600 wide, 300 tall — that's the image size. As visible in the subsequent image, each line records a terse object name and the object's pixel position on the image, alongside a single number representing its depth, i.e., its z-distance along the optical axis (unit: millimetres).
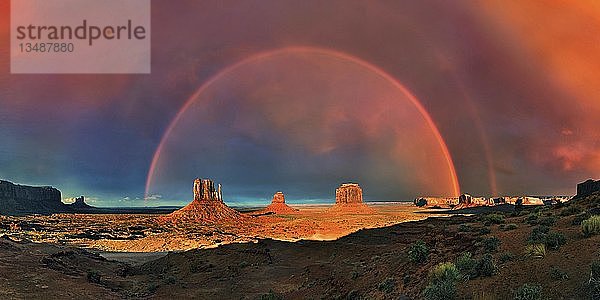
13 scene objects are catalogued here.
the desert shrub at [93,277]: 30294
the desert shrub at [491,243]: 14503
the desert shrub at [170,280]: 31155
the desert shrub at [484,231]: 18712
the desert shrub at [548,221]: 17188
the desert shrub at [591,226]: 12742
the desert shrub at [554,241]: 12613
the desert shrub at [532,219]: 19286
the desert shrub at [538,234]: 13617
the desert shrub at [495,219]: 24031
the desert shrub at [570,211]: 19973
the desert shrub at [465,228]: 22820
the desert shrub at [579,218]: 15484
